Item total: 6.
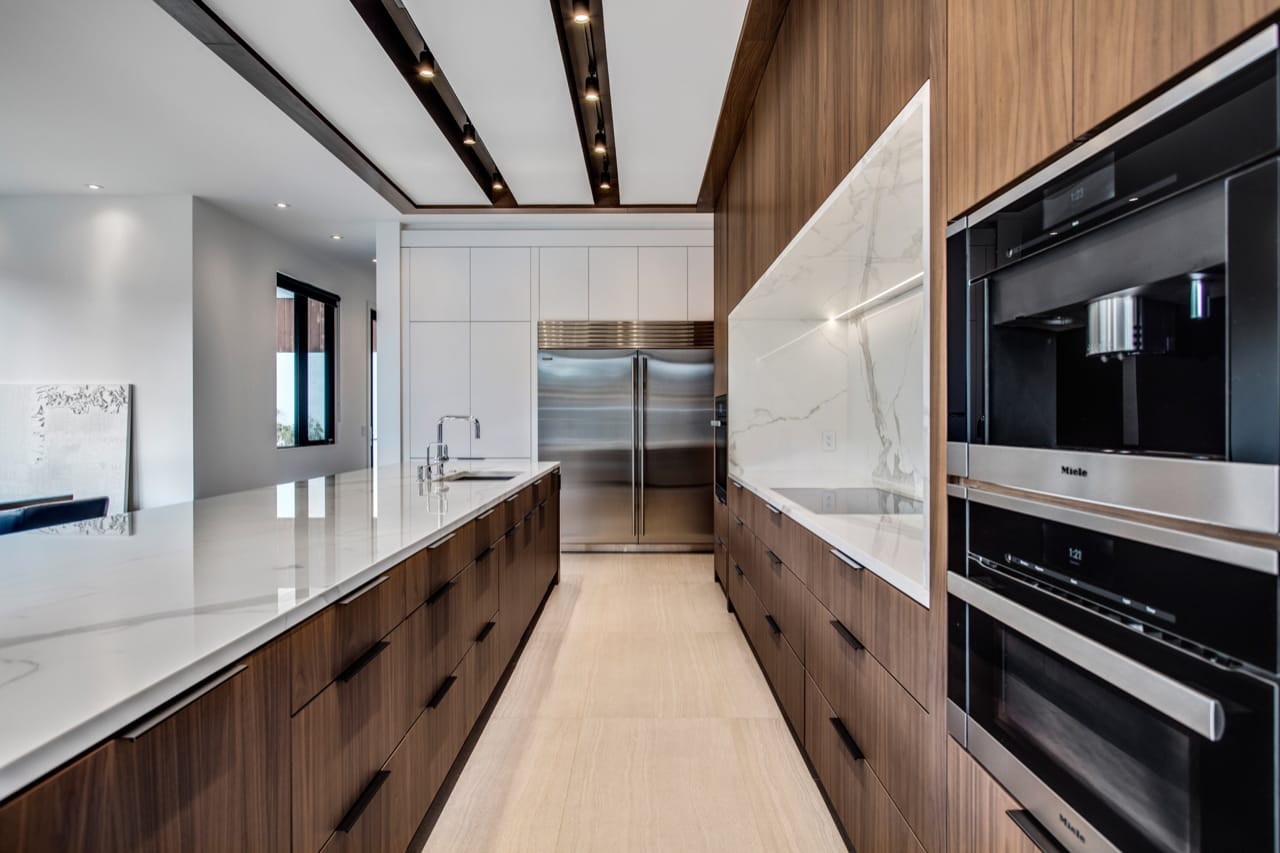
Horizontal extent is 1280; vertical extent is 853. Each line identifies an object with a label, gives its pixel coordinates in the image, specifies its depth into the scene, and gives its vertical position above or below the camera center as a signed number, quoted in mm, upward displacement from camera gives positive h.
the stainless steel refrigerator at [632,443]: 4961 -133
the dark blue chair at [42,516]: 2545 -385
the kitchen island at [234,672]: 590 -320
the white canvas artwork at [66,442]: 4457 -94
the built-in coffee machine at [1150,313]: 501 +122
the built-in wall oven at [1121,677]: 512 -269
